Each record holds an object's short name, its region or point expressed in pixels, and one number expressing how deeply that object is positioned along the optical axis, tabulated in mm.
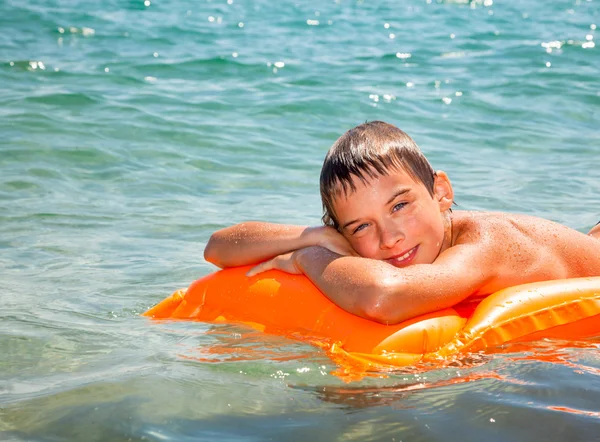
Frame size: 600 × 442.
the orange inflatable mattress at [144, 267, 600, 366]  3260
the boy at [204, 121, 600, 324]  3293
